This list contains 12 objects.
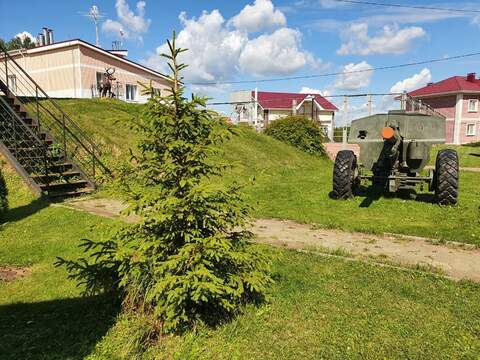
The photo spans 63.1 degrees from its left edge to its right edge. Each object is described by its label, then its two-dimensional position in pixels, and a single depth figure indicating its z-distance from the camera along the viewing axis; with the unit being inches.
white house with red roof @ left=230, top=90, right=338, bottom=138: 1657.9
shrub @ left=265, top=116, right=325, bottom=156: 810.8
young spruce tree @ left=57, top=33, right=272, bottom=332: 129.9
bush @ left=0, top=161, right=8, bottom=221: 318.0
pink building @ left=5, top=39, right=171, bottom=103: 997.8
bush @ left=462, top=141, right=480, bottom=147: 1278.3
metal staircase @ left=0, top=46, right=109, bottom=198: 381.7
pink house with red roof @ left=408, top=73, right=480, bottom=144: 1498.5
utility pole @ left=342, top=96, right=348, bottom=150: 813.2
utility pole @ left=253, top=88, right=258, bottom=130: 993.5
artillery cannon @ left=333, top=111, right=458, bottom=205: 330.6
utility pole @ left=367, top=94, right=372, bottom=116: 787.2
